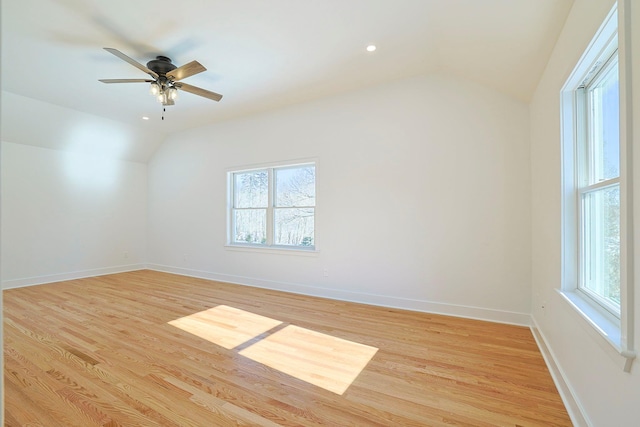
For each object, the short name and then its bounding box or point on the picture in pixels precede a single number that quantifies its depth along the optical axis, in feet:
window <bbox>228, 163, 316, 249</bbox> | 15.66
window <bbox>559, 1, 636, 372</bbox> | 4.60
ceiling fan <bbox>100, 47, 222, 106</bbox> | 10.30
